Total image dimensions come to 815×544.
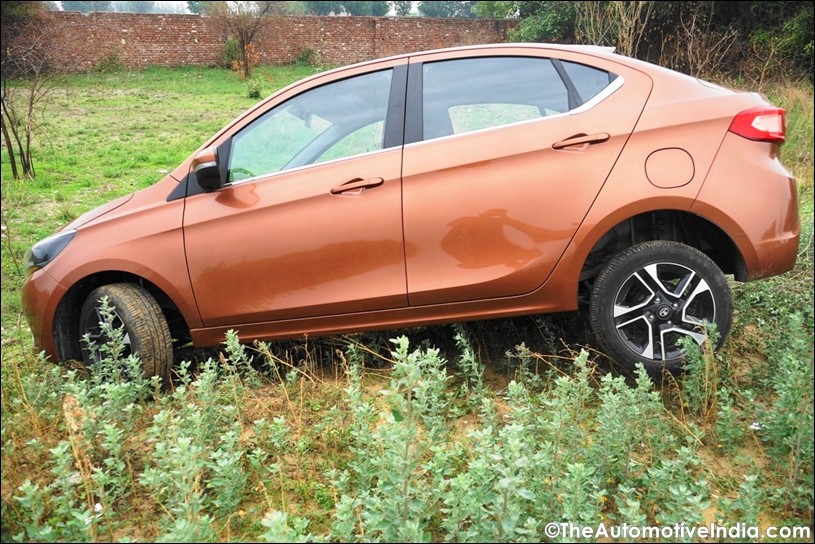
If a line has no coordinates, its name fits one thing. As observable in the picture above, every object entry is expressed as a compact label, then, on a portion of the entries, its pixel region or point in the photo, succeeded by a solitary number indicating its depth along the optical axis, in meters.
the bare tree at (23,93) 9.41
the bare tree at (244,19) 23.08
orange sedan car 3.41
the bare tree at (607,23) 9.45
